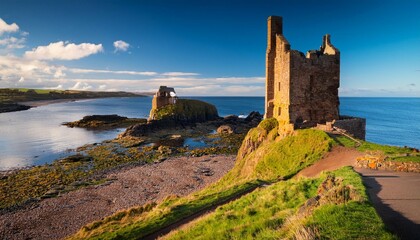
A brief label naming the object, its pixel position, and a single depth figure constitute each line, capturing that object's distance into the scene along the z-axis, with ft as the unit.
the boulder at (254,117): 300.05
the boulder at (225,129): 240.53
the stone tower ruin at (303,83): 80.84
